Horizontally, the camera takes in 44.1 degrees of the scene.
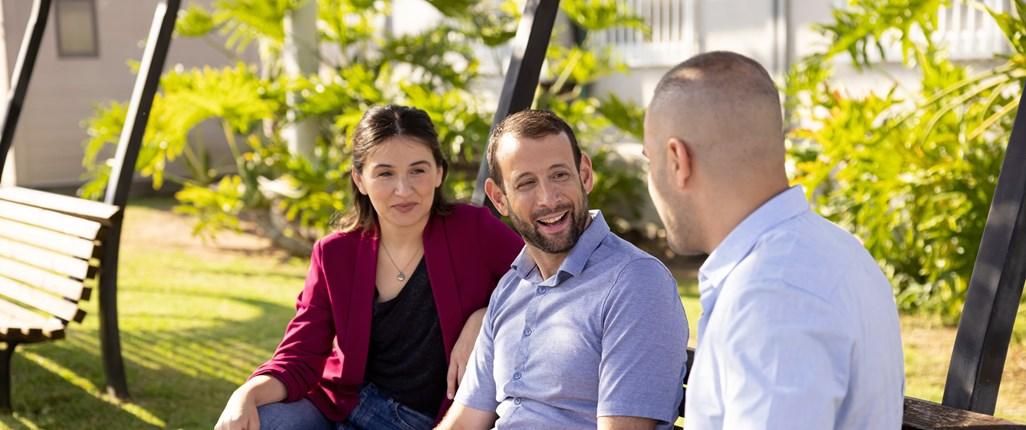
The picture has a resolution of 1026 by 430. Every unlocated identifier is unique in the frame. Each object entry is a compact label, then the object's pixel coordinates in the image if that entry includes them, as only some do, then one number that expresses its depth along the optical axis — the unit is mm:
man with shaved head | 1712
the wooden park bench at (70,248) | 5355
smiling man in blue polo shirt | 2629
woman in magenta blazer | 3514
